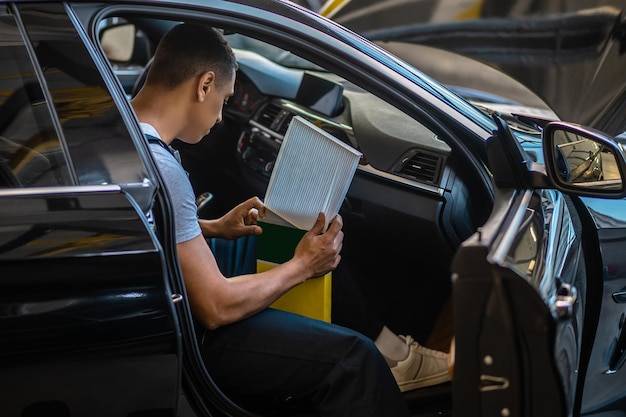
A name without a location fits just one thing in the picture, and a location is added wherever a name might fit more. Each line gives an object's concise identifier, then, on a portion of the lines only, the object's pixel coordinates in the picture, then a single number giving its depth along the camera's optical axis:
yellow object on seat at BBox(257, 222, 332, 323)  3.95
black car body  3.25
